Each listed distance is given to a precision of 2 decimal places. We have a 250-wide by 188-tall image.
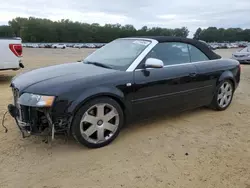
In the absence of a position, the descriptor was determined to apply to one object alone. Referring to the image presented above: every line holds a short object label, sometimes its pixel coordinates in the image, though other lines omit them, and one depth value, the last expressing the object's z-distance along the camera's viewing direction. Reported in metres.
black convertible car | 3.46
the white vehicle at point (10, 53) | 7.84
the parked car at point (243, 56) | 17.31
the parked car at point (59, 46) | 76.56
